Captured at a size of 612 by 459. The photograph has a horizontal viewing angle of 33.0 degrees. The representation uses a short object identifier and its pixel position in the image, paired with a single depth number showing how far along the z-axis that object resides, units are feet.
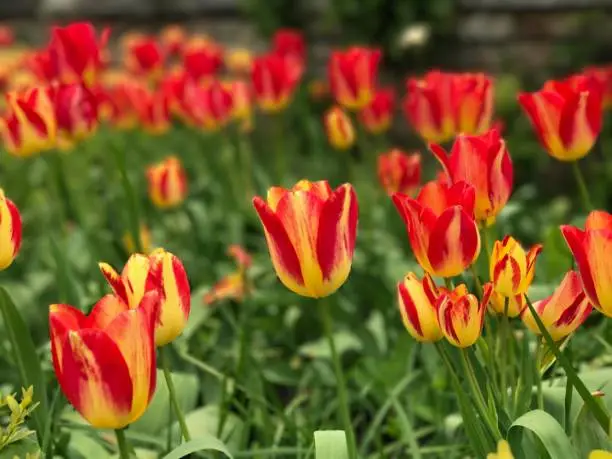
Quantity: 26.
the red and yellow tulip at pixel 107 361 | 3.14
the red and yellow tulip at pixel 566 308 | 3.72
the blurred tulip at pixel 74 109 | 6.68
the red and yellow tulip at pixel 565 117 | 4.90
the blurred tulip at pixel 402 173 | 7.01
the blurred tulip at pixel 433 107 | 6.39
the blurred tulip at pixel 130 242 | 7.25
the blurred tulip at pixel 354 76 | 8.30
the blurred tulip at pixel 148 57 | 11.89
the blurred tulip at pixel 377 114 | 9.80
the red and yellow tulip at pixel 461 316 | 3.50
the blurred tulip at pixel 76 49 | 7.14
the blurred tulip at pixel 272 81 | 9.60
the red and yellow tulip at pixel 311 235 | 3.57
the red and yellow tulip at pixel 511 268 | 3.70
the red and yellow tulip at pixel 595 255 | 3.36
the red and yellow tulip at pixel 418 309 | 3.78
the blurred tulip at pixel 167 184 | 8.55
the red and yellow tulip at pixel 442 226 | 3.67
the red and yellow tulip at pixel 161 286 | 3.50
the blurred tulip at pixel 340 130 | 8.72
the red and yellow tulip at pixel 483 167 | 4.11
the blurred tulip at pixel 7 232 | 3.93
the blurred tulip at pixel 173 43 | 13.75
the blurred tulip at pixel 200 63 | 10.68
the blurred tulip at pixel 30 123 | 6.31
